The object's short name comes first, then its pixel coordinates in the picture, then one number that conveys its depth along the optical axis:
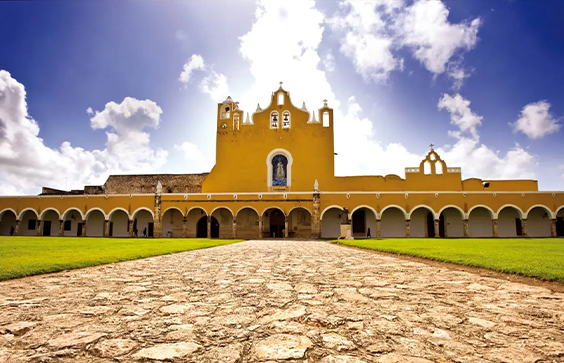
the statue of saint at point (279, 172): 28.17
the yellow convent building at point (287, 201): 24.80
